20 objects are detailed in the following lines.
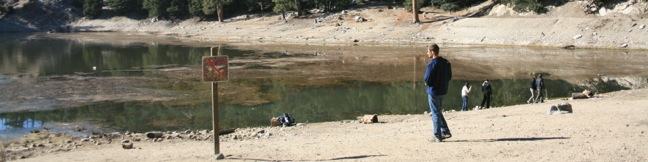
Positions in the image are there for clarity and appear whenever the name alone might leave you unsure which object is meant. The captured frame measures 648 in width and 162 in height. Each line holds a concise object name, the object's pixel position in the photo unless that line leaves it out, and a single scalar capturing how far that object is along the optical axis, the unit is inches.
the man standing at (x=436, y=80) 545.6
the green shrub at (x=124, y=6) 4856.3
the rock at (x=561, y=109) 764.0
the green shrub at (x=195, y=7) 4234.7
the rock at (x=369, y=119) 882.1
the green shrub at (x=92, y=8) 5009.8
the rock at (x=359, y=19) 3238.2
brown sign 519.2
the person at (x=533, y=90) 1132.5
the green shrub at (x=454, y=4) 3240.7
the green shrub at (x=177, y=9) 4458.7
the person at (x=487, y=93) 1089.4
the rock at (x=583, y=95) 1088.3
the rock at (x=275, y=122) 931.6
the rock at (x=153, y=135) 818.8
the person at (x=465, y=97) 1061.1
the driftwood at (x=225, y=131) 845.3
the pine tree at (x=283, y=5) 3641.7
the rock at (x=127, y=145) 690.2
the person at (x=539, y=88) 1106.1
